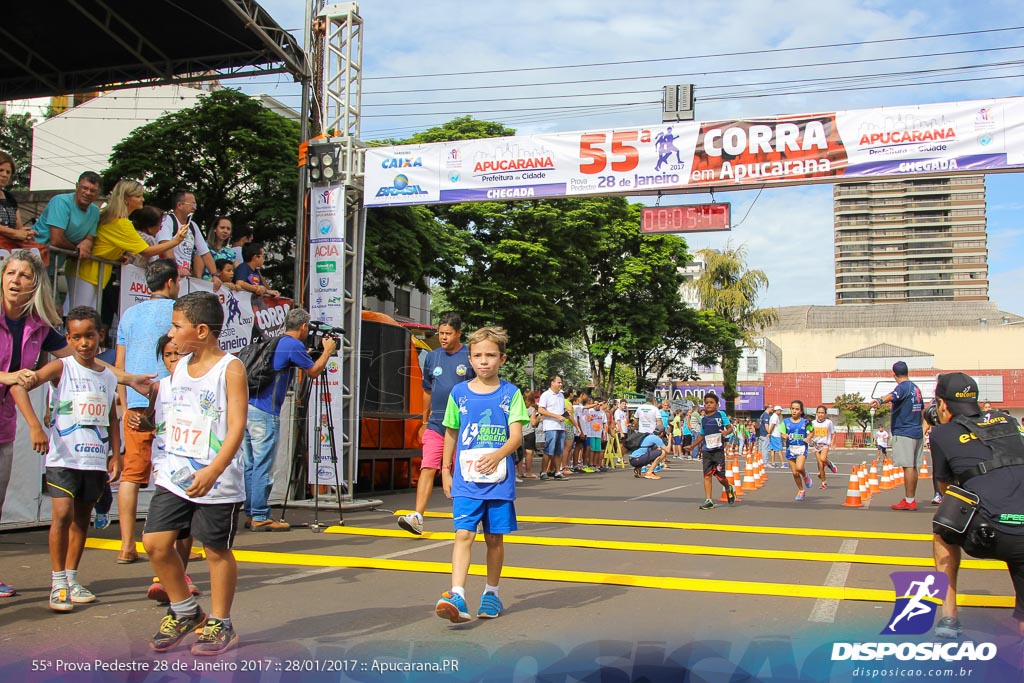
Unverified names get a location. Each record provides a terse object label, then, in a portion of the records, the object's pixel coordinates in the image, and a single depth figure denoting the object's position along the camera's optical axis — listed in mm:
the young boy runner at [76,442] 5199
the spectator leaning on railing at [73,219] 8594
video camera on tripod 8992
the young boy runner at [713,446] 11758
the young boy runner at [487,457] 5051
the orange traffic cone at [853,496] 12836
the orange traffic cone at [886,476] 18889
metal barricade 8758
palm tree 53406
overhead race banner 10812
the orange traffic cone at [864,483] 13930
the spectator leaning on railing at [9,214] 7598
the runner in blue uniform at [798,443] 13343
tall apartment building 134750
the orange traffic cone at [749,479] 15930
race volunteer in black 4348
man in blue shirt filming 8180
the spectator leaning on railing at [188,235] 10219
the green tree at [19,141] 43281
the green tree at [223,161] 23375
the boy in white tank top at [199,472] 4074
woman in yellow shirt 8922
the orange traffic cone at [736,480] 15805
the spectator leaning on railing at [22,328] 5410
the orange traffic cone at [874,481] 14488
